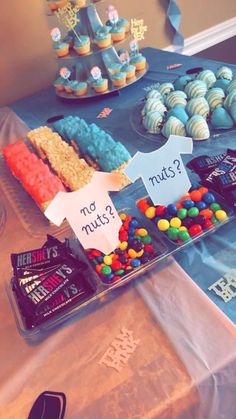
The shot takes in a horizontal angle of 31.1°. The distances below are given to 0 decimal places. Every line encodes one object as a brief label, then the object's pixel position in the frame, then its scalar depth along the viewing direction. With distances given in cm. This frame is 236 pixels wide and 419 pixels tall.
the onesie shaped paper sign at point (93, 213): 74
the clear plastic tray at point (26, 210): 97
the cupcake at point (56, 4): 146
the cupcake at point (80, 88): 157
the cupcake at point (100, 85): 153
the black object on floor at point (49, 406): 59
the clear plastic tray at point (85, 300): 71
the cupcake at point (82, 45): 153
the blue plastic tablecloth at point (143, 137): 76
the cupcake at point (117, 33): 156
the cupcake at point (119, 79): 154
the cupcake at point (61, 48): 156
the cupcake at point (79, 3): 145
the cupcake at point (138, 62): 164
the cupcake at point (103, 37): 152
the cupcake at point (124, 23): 158
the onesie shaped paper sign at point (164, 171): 79
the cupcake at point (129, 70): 158
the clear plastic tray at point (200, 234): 80
